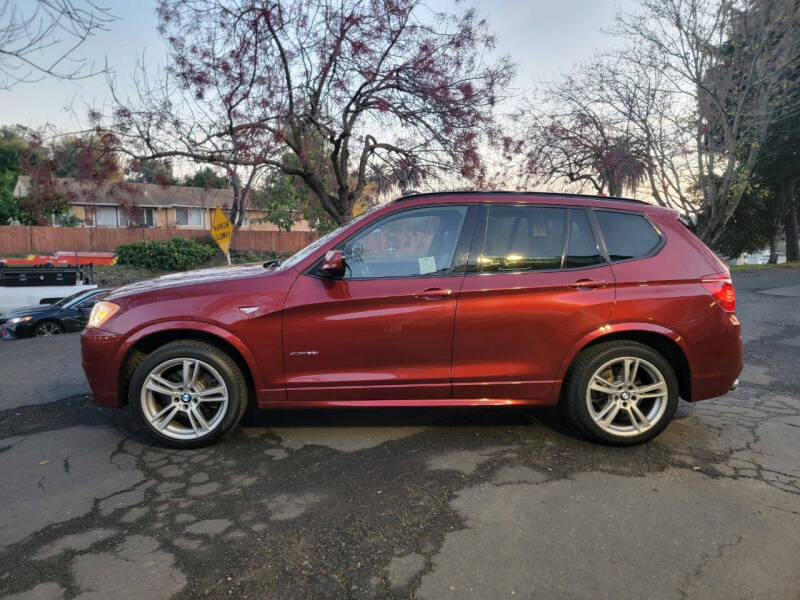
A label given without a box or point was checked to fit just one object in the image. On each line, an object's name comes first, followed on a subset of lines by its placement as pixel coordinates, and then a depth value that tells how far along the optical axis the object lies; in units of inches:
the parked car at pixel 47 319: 494.3
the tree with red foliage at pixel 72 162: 414.0
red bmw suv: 150.9
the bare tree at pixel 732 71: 576.4
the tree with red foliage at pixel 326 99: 443.2
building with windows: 1643.7
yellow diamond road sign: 497.0
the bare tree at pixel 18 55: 204.2
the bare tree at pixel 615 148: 624.4
